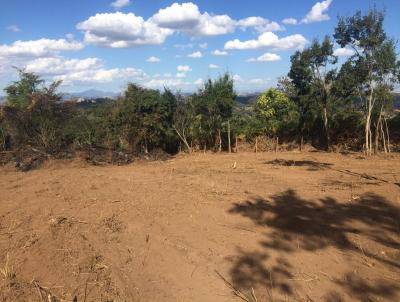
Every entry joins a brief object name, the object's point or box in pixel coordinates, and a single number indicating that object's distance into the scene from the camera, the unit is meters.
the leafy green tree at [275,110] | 22.55
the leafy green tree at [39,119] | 15.95
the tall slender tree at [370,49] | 14.91
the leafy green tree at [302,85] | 18.91
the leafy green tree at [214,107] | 21.03
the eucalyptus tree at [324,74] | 18.17
